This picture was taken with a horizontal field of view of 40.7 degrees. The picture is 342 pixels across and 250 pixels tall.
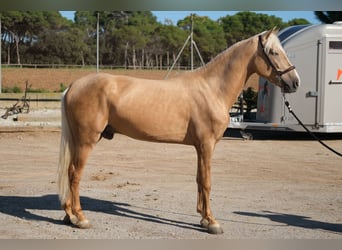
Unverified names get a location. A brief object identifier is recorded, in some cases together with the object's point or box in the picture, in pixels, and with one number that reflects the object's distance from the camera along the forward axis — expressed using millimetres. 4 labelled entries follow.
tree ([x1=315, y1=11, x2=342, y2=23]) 16656
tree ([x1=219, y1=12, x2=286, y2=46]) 45094
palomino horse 4414
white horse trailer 10414
